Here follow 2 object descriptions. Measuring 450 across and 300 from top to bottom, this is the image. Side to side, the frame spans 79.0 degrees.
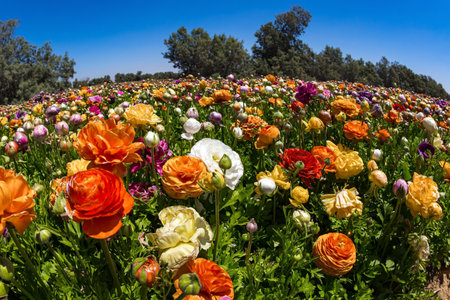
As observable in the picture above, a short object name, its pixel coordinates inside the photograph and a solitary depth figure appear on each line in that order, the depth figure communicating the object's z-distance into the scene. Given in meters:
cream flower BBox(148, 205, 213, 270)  0.79
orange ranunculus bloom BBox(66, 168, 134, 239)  0.69
